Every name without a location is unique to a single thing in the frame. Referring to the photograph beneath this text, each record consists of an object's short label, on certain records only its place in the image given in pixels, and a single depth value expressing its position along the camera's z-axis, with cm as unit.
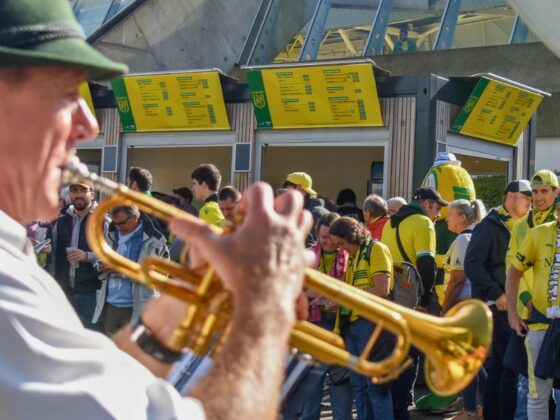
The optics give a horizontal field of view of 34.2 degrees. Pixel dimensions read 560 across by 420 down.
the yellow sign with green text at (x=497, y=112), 1136
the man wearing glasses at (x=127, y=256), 662
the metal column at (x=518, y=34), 1589
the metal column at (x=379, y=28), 1608
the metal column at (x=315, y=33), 1609
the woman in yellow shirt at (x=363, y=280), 622
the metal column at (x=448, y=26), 1580
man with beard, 700
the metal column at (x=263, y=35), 1756
